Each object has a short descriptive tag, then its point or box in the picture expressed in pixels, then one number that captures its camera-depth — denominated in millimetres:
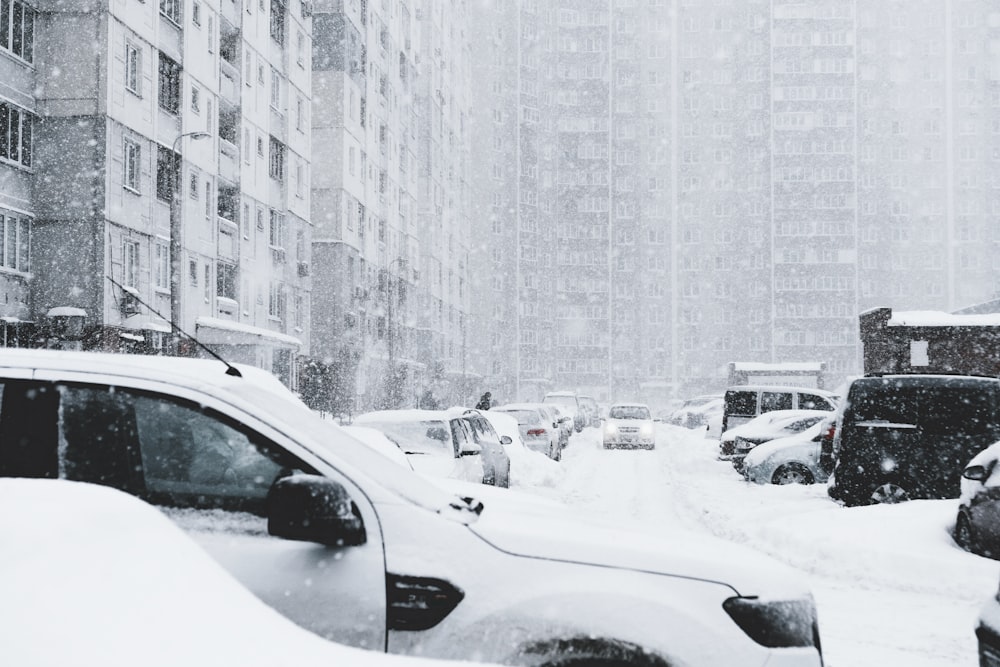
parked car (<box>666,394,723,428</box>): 44844
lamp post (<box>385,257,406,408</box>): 46641
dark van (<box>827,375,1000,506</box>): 12297
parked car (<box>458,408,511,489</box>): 13984
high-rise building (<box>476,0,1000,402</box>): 103938
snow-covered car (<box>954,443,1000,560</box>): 8578
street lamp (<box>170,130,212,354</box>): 26217
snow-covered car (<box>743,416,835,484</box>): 17938
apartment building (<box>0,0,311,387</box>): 27672
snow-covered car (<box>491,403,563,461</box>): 25828
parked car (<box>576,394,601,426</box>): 53584
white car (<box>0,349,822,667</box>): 3205
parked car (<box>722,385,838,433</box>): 23781
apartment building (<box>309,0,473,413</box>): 51125
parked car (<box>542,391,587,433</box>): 44809
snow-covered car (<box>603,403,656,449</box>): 32625
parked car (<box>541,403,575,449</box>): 32722
